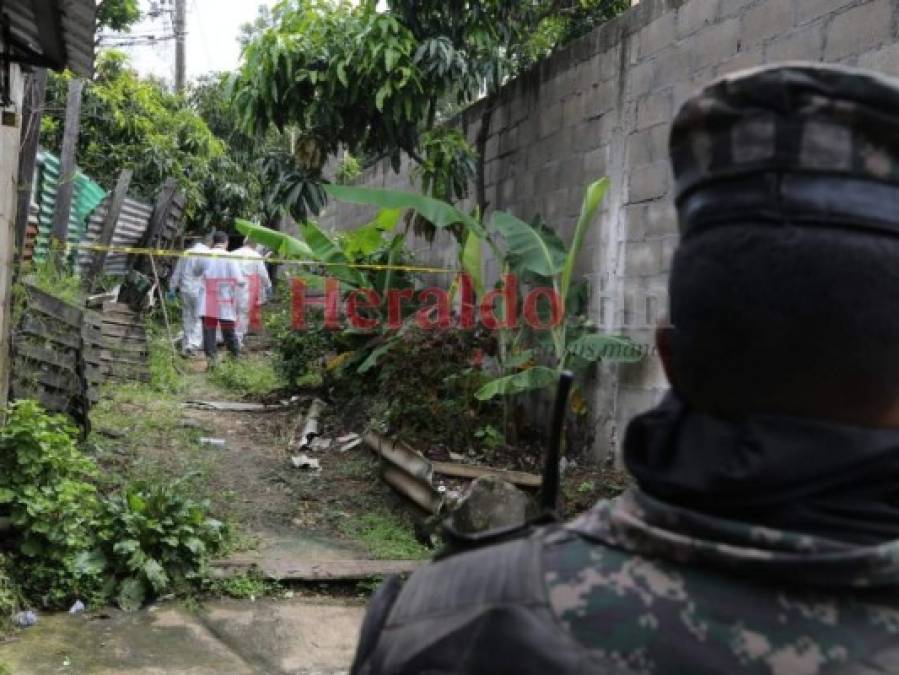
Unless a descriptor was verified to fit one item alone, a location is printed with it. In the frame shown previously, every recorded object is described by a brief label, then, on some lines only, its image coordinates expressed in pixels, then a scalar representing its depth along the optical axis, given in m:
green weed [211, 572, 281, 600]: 4.49
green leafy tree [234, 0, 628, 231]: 6.76
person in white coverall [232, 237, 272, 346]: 10.86
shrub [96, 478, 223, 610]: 4.32
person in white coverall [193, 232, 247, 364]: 10.45
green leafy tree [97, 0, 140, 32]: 12.89
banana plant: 5.34
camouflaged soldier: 0.78
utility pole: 19.59
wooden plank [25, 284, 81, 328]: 5.43
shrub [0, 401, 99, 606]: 4.15
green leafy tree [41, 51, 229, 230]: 12.09
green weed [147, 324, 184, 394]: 8.90
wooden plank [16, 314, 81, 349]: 5.35
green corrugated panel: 8.85
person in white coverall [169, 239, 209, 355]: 10.59
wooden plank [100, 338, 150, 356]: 9.08
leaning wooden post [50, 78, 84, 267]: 8.49
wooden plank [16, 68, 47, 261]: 5.85
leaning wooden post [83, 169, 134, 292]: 9.52
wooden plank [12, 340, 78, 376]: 5.28
